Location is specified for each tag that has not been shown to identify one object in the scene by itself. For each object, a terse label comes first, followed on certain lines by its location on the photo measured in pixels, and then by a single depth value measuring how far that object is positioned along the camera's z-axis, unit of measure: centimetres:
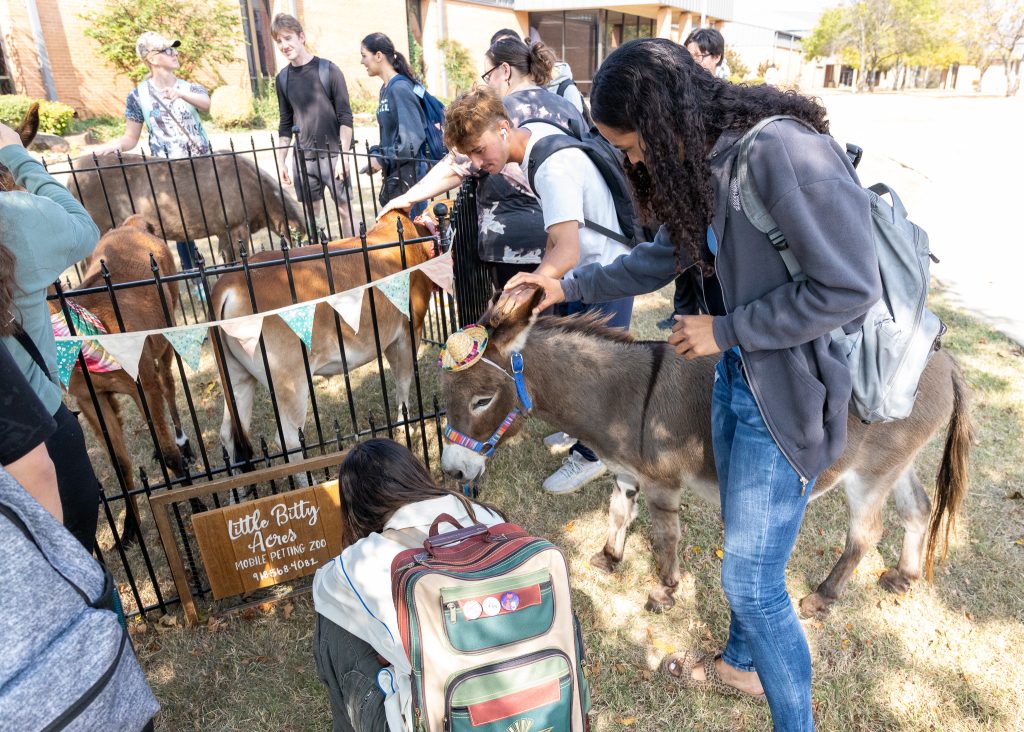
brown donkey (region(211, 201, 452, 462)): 392
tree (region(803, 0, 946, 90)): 6200
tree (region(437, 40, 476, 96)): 3072
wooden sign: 323
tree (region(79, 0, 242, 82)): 2247
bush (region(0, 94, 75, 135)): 1797
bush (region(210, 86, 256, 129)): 2234
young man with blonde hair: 315
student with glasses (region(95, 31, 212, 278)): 670
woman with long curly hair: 163
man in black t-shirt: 703
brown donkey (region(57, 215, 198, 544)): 371
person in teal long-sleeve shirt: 197
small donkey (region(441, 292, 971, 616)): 284
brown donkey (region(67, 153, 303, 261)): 770
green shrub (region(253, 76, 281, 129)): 2345
